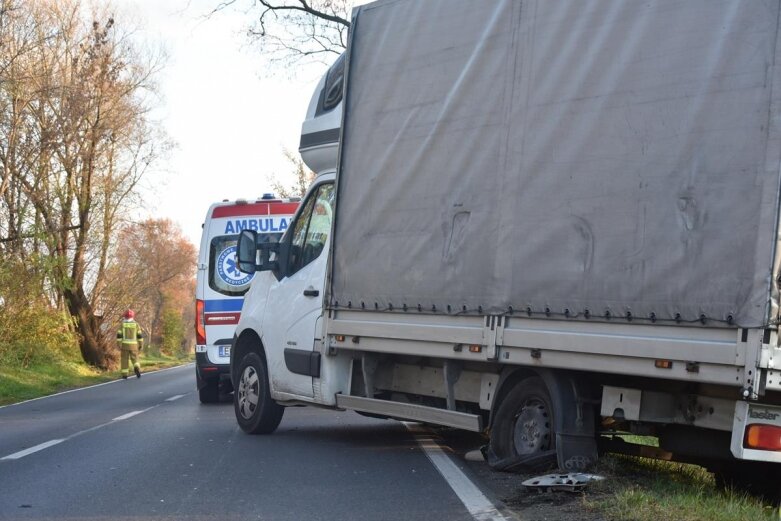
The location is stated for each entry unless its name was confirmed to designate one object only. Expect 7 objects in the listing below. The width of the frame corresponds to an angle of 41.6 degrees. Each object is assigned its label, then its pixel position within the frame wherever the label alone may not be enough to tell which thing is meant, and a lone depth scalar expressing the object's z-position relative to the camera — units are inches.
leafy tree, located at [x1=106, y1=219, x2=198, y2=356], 1402.6
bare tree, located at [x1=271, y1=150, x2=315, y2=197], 1545.3
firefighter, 1027.9
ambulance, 617.6
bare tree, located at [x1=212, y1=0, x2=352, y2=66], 883.4
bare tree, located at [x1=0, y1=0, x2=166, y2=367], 1055.6
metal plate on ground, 252.7
